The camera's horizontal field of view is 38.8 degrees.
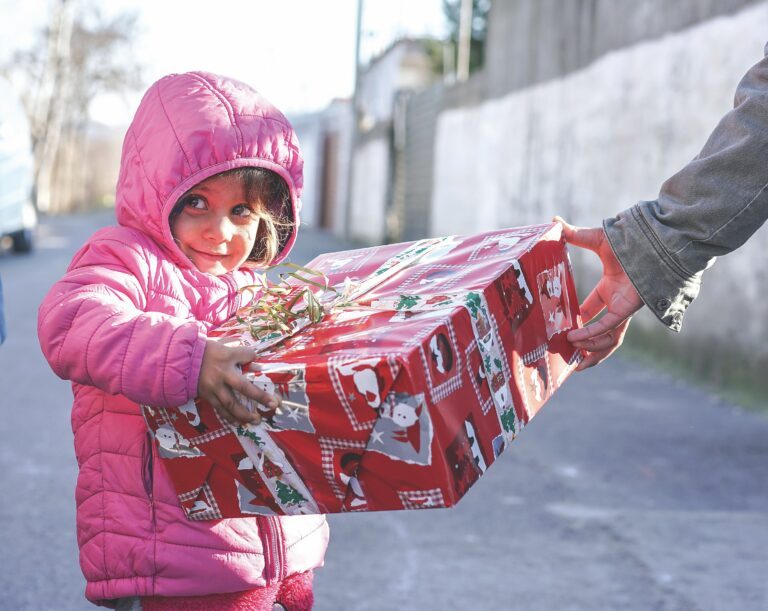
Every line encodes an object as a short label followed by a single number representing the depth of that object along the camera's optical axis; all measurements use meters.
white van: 12.06
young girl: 1.79
